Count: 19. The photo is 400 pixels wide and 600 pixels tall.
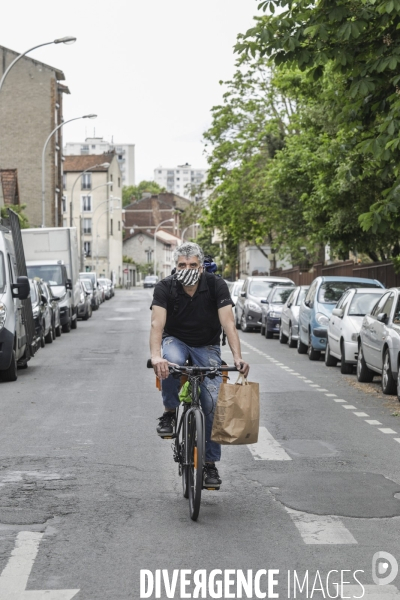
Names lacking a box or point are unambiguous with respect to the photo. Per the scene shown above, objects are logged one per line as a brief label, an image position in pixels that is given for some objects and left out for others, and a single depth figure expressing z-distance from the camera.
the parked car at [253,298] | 35.28
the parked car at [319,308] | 23.06
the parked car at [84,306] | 42.09
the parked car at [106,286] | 72.81
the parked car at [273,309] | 32.12
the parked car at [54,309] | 29.38
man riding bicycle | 7.51
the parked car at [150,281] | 125.47
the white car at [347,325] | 19.20
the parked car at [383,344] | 14.85
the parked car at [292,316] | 27.11
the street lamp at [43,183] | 46.38
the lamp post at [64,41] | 31.95
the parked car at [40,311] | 23.72
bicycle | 6.95
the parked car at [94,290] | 54.18
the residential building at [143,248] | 167.75
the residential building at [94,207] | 117.06
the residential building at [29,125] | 72.94
